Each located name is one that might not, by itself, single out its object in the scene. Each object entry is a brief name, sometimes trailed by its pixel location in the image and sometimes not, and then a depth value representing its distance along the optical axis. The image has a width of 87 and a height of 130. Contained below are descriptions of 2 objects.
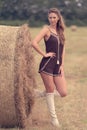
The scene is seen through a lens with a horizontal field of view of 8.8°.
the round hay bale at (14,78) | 8.33
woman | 8.66
